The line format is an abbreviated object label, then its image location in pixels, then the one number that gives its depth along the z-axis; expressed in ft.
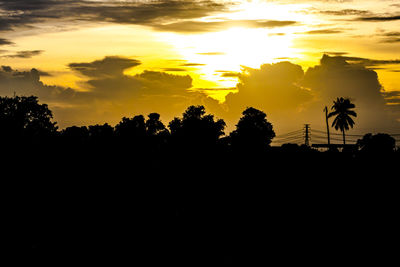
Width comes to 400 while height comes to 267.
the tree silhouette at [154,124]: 503.61
